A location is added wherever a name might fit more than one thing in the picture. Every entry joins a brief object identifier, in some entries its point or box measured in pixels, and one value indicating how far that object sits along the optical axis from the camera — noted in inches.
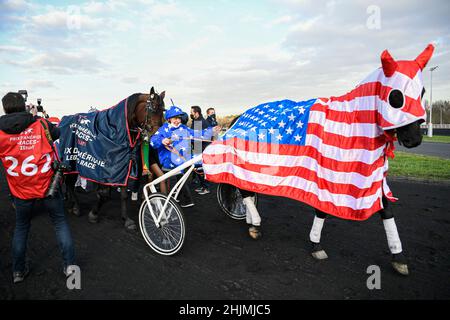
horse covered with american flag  105.5
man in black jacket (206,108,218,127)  374.6
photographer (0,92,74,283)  118.4
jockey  181.8
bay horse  183.8
